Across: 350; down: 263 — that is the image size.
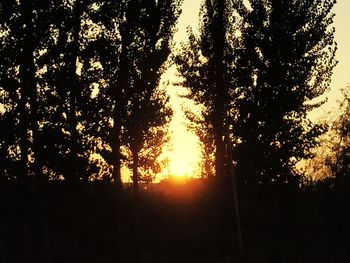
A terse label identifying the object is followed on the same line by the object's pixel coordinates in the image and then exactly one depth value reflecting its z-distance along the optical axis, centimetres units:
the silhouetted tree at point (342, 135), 4088
